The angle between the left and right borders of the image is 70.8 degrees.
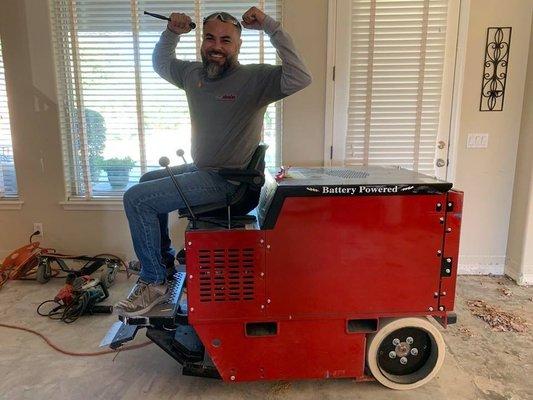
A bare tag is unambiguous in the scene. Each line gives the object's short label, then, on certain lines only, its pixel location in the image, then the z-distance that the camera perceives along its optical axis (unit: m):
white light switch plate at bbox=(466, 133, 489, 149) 2.97
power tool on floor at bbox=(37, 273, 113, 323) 2.44
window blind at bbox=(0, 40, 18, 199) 3.10
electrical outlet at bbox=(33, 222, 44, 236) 3.21
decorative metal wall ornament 2.83
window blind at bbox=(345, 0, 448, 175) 2.80
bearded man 1.72
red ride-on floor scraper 1.61
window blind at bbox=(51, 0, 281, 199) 2.88
